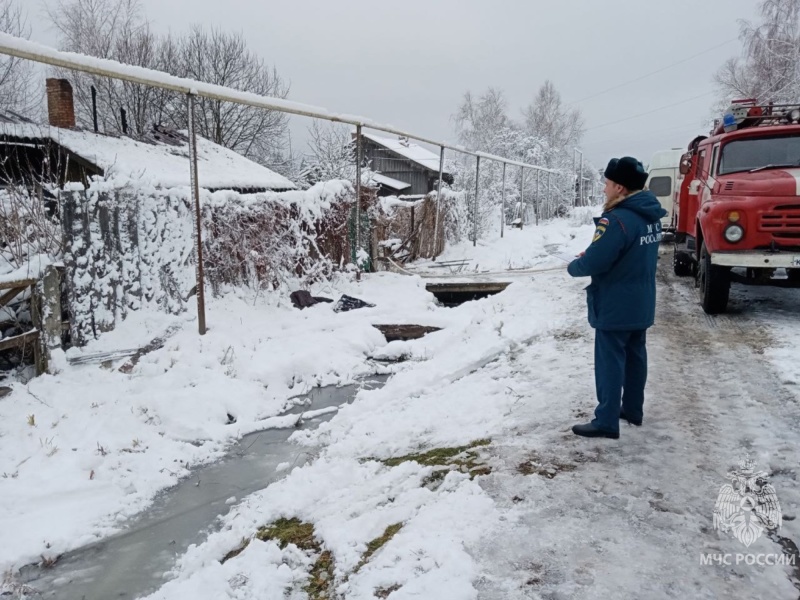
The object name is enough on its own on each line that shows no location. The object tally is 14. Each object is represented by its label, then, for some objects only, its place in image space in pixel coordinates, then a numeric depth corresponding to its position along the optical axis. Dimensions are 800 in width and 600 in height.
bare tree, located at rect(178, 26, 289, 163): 31.84
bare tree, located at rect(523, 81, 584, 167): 56.47
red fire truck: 6.20
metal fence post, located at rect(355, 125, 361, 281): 10.34
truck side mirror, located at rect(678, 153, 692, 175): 8.29
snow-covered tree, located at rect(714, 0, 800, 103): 25.25
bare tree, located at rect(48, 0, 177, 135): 28.92
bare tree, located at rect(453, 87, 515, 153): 51.62
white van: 18.64
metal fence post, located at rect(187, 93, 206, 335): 6.54
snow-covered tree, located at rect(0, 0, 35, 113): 23.73
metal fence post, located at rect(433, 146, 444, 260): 15.38
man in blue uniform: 3.61
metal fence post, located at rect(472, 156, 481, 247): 17.23
